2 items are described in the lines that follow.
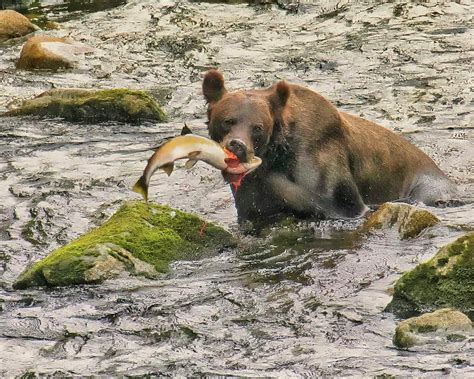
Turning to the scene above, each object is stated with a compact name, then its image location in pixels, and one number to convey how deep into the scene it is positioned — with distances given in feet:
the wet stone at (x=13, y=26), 120.16
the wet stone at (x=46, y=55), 108.37
